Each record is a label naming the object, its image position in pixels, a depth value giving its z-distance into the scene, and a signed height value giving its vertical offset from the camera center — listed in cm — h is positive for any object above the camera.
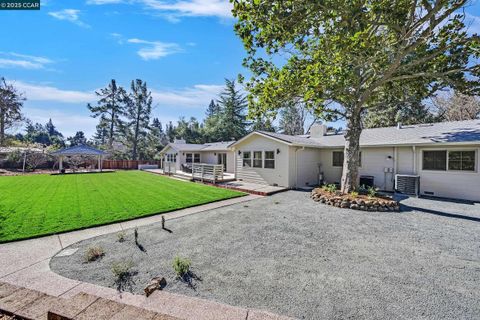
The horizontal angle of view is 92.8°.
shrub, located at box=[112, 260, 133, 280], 369 -184
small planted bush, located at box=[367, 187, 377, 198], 923 -126
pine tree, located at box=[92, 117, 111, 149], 5475 +499
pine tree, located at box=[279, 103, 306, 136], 3662 +662
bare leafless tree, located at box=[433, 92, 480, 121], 2061 +527
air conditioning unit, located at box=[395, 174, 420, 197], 1077 -104
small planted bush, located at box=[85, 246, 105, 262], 434 -186
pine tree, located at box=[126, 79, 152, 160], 3841 +817
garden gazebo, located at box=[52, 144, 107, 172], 2228 +59
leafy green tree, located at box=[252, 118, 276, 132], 3660 +546
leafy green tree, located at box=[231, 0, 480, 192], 731 +413
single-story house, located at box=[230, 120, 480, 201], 1000 +21
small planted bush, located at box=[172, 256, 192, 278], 378 -181
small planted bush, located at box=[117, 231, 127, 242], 529 -184
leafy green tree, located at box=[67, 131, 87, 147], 6507 +702
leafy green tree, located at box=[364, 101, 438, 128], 2412 +508
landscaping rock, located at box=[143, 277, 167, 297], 325 -188
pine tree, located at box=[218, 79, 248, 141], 3528 +726
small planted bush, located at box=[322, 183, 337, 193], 1023 -125
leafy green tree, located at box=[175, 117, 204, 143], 3603 +414
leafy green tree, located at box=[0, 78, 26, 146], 2788 +628
